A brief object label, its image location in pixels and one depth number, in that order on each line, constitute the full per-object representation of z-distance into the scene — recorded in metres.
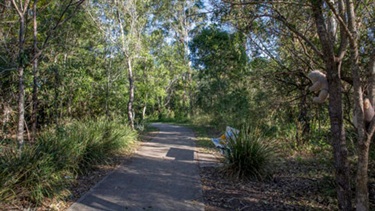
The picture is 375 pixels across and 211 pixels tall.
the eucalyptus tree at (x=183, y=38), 26.65
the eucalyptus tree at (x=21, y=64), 6.04
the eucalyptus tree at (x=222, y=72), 14.34
